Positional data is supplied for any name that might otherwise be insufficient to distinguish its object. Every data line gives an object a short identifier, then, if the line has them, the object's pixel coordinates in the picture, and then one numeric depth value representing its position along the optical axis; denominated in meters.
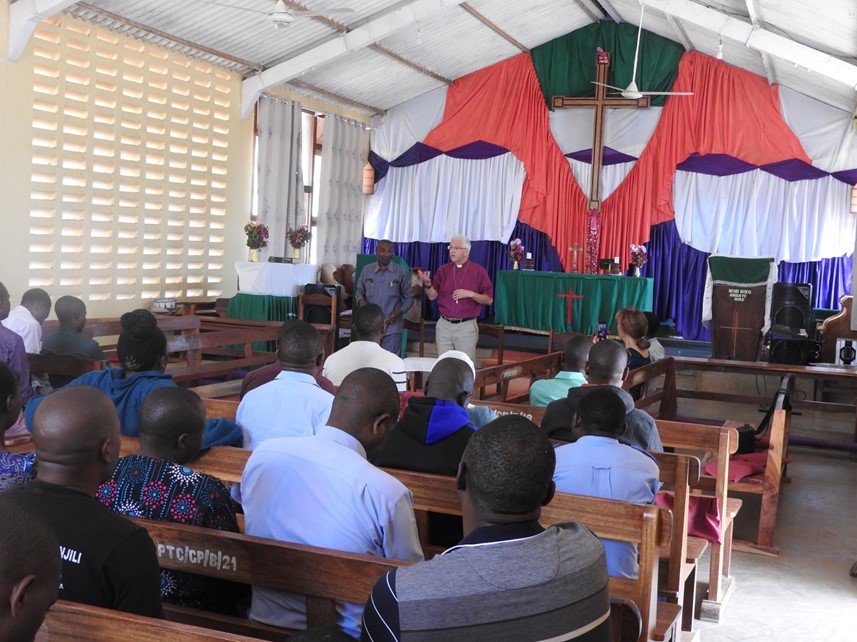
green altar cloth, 10.19
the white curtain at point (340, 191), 12.39
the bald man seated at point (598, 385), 3.60
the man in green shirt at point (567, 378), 4.52
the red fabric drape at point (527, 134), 12.55
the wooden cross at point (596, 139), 11.82
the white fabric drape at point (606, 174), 12.32
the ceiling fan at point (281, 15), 6.82
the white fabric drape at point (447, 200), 12.83
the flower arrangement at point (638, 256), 10.86
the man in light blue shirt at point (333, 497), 2.05
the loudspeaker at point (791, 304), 8.91
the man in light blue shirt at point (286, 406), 3.28
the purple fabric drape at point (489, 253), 12.77
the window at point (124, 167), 8.39
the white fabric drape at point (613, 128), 12.15
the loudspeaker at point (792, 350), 8.18
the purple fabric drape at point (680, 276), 11.87
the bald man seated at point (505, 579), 1.44
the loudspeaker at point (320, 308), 9.66
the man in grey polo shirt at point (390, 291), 8.36
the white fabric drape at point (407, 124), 13.12
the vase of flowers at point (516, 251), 11.38
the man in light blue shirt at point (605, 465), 2.85
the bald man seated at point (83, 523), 1.63
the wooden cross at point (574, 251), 11.61
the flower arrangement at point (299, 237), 10.61
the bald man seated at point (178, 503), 2.15
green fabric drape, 12.02
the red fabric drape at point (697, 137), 11.41
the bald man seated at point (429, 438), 2.94
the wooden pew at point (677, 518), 3.14
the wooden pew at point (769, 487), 4.68
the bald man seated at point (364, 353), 4.77
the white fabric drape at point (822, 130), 10.91
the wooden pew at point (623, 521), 2.25
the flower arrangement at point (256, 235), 10.05
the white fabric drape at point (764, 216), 11.22
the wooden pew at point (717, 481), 3.90
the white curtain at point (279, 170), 11.08
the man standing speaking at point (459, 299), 8.20
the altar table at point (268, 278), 9.49
